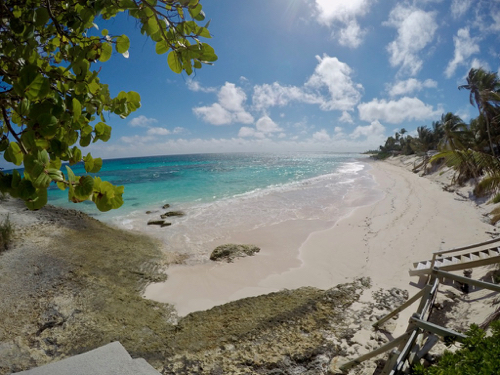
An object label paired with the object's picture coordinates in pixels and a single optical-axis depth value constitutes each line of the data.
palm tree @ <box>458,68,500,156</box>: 19.19
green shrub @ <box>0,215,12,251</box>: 7.00
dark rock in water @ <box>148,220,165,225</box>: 13.14
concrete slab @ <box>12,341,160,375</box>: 2.64
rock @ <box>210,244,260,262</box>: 8.24
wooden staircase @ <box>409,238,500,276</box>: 5.38
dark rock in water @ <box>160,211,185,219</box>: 14.58
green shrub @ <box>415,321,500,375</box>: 2.03
